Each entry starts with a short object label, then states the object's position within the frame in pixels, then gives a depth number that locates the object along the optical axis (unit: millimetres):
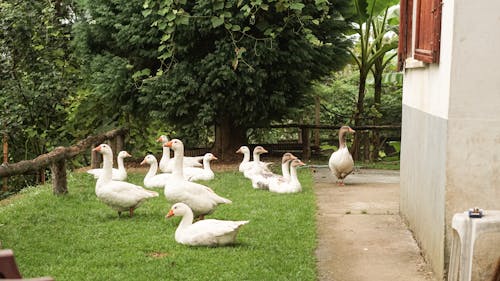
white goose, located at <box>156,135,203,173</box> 14445
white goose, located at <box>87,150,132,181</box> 13419
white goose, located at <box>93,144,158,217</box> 9914
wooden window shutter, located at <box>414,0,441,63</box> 7188
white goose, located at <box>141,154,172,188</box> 12898
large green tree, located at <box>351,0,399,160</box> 17016
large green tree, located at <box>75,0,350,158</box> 15055
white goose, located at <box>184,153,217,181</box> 13716
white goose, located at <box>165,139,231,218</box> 9422
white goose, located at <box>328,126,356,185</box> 13648
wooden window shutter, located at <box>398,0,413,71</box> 10508
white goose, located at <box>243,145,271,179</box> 13633
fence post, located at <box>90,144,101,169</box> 15078
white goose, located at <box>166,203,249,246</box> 8234
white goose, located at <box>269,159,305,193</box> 12523
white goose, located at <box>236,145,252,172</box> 14814
